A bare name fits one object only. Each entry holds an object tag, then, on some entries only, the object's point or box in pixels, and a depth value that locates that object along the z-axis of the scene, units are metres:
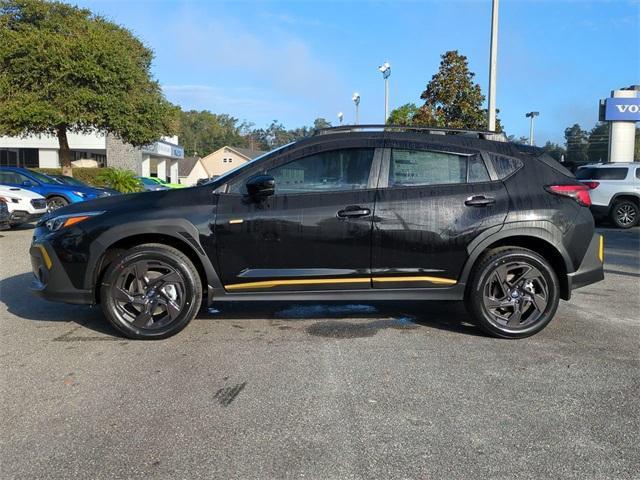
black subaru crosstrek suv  4.77
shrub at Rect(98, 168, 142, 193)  24.60
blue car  14.79
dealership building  42.30
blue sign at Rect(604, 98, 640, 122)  24.45
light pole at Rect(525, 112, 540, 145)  44.30
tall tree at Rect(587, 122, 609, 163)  67.88
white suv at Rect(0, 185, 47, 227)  12.55
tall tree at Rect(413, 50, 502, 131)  19.53
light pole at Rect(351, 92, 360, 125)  31.37
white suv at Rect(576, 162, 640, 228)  15.02
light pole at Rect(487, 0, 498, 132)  14.23
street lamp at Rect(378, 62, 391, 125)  25.23
